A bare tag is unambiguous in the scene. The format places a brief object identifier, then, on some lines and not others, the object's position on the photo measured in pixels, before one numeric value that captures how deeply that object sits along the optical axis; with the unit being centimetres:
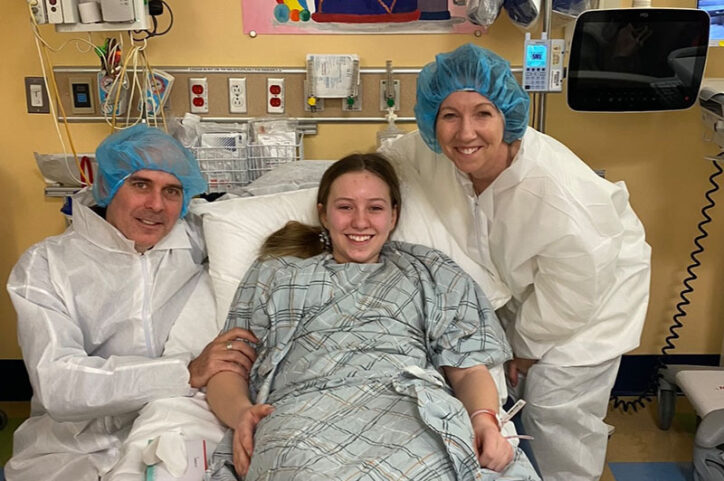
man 173
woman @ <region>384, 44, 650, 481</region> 182
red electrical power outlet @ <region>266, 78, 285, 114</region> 261
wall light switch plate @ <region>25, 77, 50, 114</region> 262
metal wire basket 245
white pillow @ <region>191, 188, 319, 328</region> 198
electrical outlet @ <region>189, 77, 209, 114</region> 260
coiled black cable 277
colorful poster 255
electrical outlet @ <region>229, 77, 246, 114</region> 260
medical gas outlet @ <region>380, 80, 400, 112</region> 262
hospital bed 186
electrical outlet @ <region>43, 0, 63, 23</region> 222
